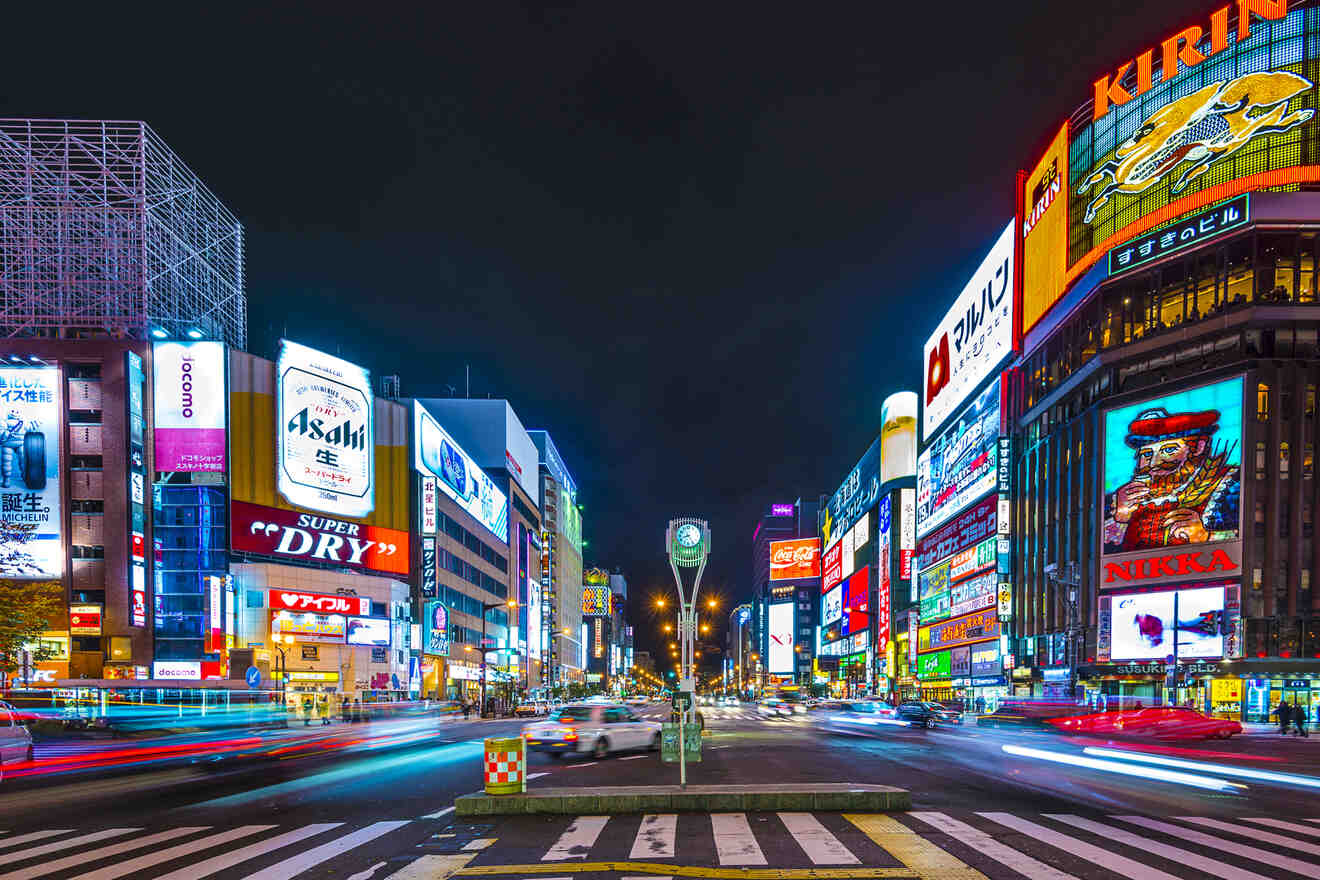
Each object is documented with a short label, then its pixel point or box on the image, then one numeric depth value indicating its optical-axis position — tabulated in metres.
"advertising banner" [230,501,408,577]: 66.94
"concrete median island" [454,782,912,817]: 13.88
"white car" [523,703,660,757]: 26.42
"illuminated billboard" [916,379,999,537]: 89.75
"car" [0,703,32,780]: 21.72
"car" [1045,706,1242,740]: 36.22
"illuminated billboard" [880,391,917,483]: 128.25
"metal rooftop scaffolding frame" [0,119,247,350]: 63.16
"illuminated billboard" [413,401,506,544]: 83.50
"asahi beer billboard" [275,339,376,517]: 70.12
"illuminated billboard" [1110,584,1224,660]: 59.12
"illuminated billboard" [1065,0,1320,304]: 63.56
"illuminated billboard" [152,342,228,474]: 64.00
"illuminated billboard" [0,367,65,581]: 57.75
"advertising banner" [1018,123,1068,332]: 78.69
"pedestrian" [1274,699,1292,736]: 40.53
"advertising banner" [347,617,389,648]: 72.94
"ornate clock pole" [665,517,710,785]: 17.25
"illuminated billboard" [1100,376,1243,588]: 59.69
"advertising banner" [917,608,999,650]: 85.56
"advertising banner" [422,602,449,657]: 81.25
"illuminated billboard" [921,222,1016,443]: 90.38
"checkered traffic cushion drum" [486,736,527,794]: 14.23
